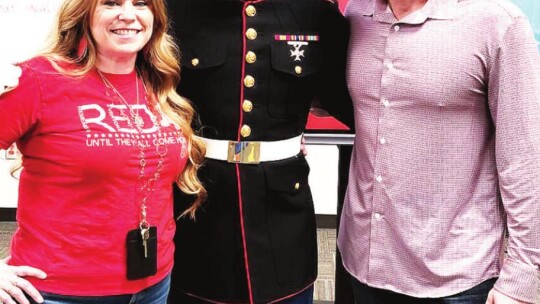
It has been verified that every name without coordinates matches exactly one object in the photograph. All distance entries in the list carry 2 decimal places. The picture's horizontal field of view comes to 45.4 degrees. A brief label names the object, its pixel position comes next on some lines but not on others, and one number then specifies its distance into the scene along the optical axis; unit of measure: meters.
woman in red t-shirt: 1.22
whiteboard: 2.87
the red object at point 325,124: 2.29
